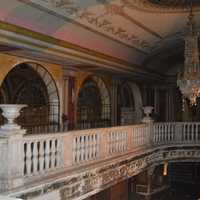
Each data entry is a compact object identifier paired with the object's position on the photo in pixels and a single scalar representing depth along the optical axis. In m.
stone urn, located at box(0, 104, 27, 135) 4.89
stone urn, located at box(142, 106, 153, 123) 9.95
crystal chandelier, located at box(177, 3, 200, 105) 8.08
